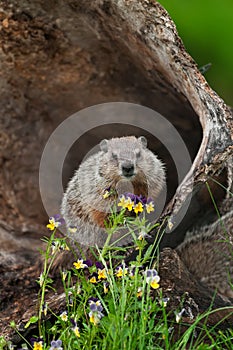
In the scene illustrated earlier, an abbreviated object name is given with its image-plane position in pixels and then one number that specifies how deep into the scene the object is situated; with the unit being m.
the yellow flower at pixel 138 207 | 5.99
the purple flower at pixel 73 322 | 5.48
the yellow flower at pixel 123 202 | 5.95
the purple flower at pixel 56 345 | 5.36
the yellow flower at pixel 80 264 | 5.84
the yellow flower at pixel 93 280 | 5.82
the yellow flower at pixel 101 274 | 5.78
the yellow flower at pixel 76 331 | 5.32
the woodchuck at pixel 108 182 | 7.45
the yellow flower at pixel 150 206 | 6.13
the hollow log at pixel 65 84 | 7.30
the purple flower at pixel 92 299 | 5.54
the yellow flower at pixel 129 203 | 5.96
